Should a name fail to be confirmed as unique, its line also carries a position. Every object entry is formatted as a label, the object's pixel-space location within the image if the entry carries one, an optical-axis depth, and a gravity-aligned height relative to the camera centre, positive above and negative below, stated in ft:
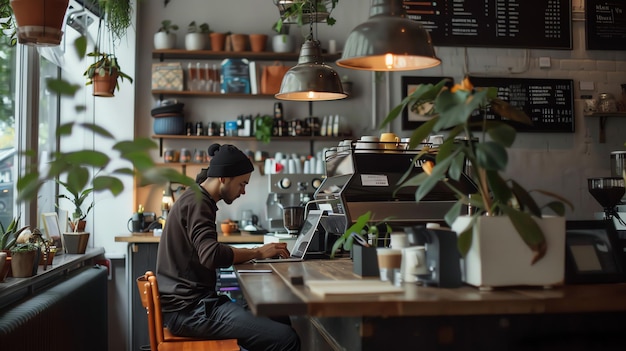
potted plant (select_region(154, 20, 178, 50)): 19.99 +4.25
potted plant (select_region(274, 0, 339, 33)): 14.89 +4.01
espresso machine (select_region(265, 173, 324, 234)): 18.70 -0.14
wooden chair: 9.46 -2.19
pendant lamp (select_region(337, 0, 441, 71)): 7.84 +1.68
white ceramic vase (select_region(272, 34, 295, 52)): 20.21 +4.12
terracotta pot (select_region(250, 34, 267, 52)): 20.26 +4.16
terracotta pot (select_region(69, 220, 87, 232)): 15.46 -0.93
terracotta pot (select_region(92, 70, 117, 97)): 15.55 +2.27
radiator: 9.29 -2.14
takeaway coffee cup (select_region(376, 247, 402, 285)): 6.78 -0.78
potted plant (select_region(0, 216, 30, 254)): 10.29 -0.77
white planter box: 6.26 -0.68
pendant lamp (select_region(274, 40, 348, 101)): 11.24 +1.74
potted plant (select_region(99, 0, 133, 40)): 13.20 +3.47
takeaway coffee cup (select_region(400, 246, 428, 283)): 6.71 -0.77
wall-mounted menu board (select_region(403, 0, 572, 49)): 19.70 +4.64
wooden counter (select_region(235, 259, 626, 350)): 5.62 -1.10
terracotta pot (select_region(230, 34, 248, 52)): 20.18 +4.17
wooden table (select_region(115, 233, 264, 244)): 17.16 -1.35
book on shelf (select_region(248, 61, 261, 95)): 20.16 +3.04
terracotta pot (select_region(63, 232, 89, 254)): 15.08 -1.25
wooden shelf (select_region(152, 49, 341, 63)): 20.08 +3.80
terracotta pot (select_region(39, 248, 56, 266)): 12.15 -1.33
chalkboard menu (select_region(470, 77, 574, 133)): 20.10 +2.42
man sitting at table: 10.00 -1.42
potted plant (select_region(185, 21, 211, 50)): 20.03 +4.29
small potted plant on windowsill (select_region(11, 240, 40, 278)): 10.42 -1.14
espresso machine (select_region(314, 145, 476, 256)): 10.21 -0.16
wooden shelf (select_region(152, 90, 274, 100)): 19.85 +2.62
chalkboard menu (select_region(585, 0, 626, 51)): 20.36 +4.68
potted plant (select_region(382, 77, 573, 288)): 6.23 -0.19
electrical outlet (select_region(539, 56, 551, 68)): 20.26 +3.54
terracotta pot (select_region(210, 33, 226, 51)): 20.17 +4.18
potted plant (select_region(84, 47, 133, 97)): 15.29 +2.46
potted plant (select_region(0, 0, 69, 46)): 8.16 +1.98
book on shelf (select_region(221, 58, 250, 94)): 19.99 +3.07
